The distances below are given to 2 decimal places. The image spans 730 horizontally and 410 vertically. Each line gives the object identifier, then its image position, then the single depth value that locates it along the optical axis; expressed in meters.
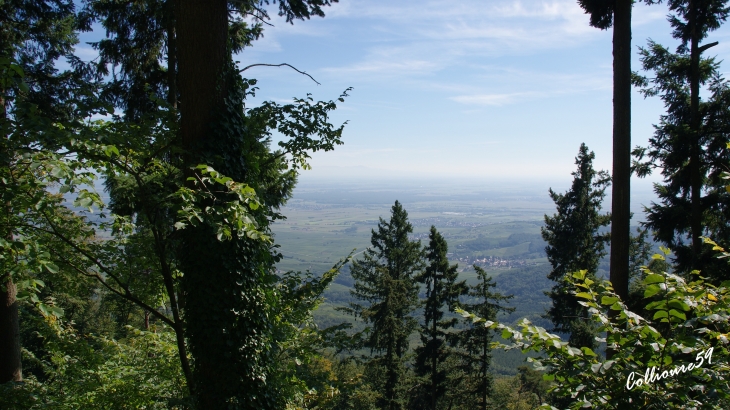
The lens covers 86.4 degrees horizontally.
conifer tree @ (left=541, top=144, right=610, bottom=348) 15.70
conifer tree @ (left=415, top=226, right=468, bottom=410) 16.83
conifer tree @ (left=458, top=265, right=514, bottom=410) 15.98
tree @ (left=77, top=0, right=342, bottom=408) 3.46
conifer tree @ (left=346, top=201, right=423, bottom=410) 15.95
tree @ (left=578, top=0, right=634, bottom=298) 5.09
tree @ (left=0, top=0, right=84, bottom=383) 6.11
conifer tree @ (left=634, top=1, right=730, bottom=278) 8.04
